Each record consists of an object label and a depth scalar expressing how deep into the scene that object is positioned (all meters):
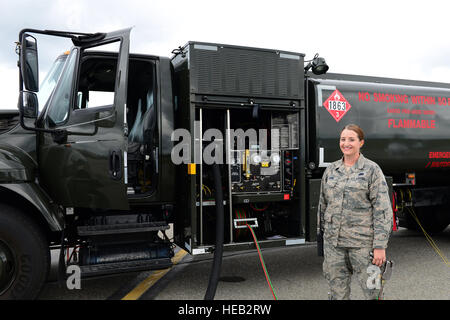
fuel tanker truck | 3.80
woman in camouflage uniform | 3.03
